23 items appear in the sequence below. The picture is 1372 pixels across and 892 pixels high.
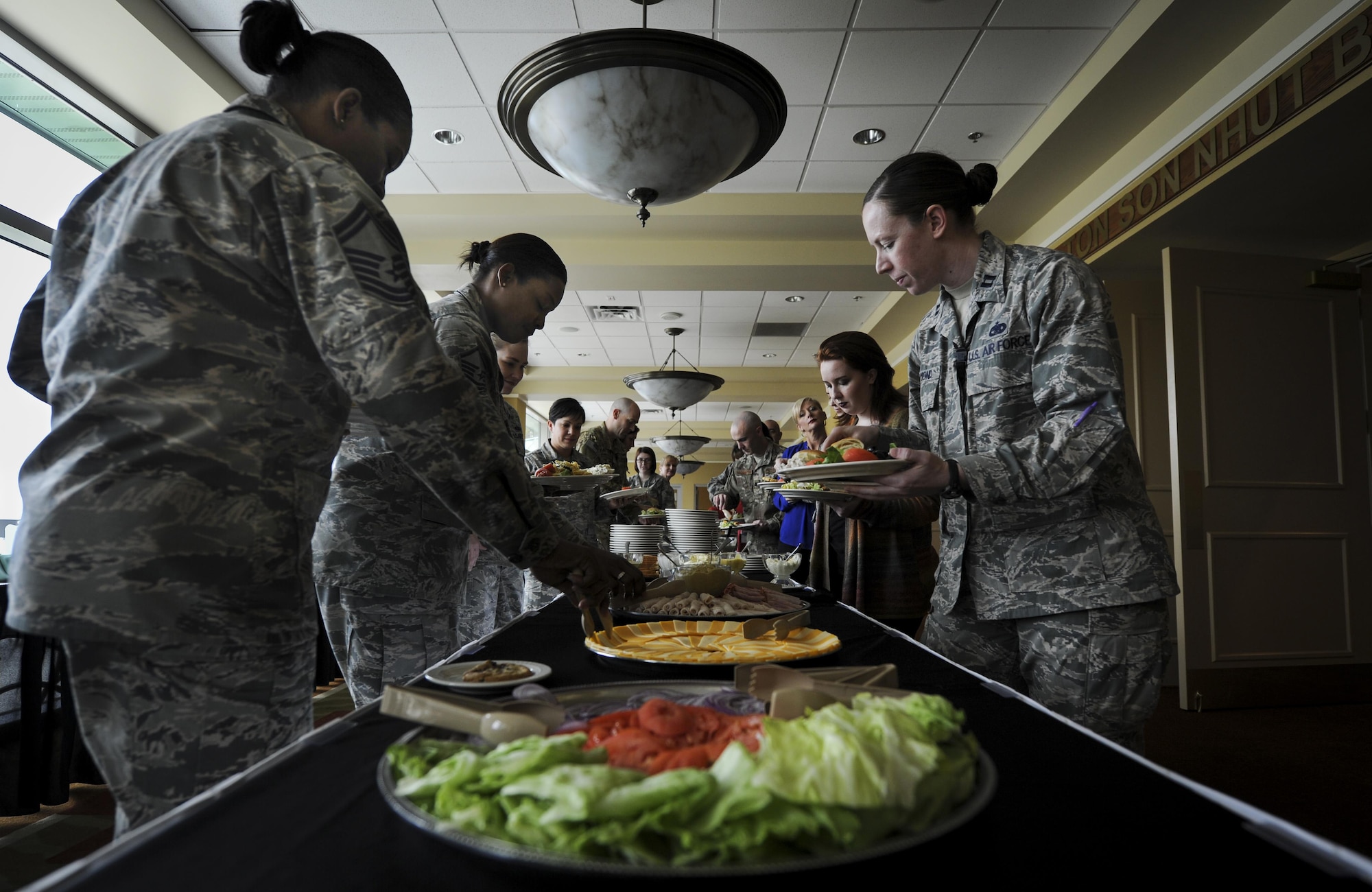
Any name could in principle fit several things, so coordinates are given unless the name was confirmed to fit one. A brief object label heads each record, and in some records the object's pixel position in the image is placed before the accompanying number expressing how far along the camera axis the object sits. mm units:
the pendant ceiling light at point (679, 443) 9586
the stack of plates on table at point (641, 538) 2693
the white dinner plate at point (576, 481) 2443
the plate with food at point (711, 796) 364
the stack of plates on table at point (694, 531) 2566
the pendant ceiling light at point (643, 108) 1762
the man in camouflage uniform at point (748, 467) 4746
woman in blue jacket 3051
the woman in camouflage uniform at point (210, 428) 777
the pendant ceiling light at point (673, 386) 6008
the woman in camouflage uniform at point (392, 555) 1694
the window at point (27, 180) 3430
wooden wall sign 2672
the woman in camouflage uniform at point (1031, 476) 1247
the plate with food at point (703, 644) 951
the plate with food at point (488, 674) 793
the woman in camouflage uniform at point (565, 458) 3215
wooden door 3844
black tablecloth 415
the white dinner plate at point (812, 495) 1461
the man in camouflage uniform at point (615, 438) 5109
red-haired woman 2311
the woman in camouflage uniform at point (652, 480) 5688
